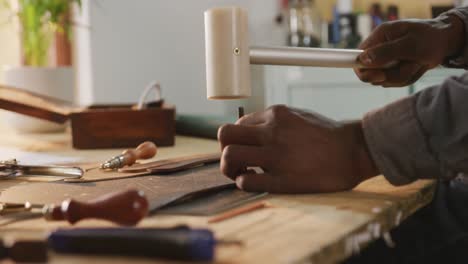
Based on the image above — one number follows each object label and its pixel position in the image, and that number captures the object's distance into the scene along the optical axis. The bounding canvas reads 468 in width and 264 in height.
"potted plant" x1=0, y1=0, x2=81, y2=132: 1.93
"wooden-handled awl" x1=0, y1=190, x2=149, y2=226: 0.92
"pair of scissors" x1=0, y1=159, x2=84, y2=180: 1.21
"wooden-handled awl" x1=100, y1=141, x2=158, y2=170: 1.26
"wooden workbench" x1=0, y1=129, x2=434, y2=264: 0.86
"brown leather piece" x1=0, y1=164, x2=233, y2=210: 1.05
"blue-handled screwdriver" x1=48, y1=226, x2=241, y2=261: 0.83
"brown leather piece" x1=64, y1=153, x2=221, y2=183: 1.19
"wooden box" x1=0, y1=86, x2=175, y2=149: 1.56
